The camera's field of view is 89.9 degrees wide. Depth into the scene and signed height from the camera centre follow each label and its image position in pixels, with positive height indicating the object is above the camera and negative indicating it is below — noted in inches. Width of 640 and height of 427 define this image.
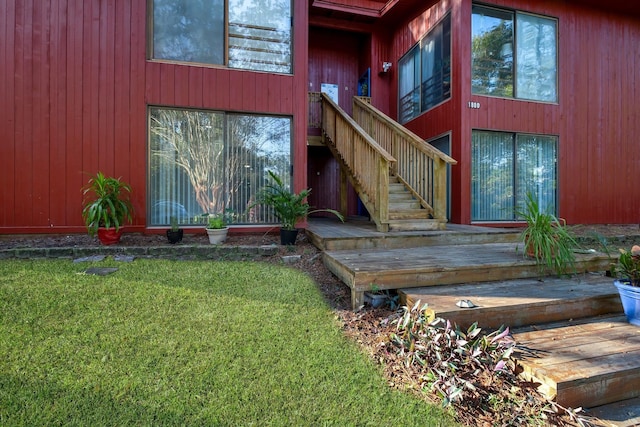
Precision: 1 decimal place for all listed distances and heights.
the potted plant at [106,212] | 156.9 +0.9
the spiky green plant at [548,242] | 111.6 -9.4
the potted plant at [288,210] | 171.9 +2.3
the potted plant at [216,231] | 171.9 -9.1
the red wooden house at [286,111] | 175.5 +68.8
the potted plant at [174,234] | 171.3 -10.7
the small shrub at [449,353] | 65.3 -31.1
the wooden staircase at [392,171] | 174.4 +27.0
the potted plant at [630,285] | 85.0 -18.8
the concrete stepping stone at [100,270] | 124.4 -22.6
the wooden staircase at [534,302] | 63.4 -24.2
